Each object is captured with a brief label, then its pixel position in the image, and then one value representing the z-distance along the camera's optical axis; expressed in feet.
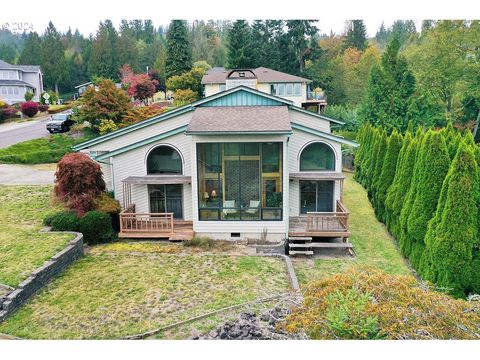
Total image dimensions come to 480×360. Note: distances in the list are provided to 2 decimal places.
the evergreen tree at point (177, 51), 179.63
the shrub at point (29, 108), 149.38
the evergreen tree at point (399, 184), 52.85
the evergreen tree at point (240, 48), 174.19
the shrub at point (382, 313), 22.62
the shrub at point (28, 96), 171.42
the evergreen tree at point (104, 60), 204.23
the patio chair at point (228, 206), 52.24
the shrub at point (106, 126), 96.68
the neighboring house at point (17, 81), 178.40
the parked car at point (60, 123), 113.91
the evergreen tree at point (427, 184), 42.83
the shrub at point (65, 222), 49.98
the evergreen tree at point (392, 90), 140.05
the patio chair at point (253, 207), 52.06
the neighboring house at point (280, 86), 125.29
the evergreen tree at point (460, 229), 36.73
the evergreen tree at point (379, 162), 70.18
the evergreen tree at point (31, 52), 213.99
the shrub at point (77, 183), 52.65
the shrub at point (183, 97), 138.82
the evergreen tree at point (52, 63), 203.72
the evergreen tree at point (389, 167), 62.90
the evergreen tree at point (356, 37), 225.76
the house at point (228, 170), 51.72
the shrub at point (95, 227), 50.49
